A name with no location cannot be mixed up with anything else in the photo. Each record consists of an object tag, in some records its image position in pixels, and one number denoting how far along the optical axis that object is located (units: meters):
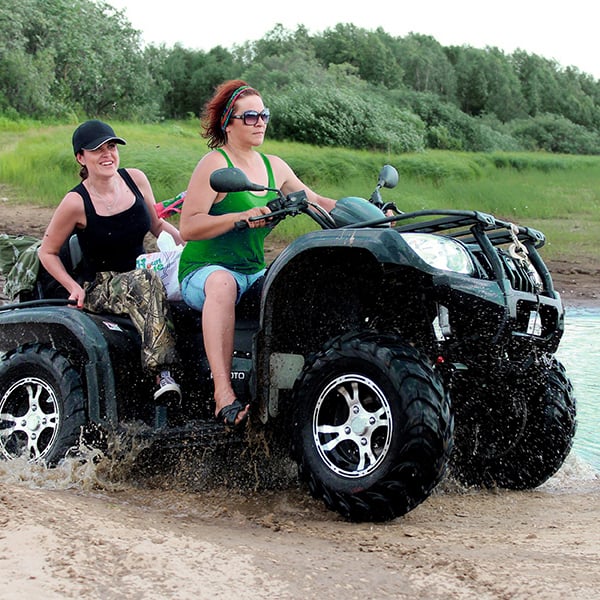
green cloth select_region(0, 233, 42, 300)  6.29
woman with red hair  5.31
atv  4.75
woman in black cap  5.76
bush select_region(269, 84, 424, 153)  27.33
